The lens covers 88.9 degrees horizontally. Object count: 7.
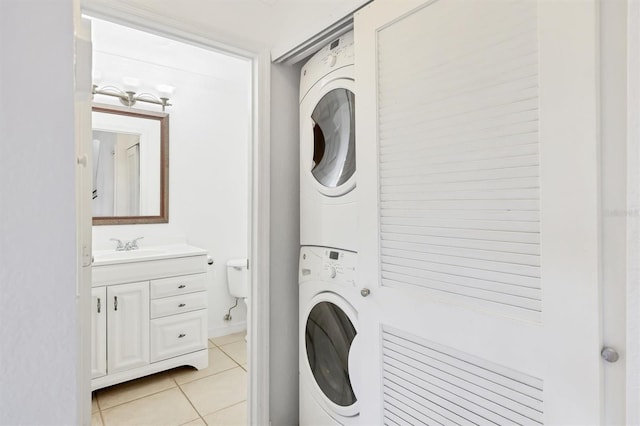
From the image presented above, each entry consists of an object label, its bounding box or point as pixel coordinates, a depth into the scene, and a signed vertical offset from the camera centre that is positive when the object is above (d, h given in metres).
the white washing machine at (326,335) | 1.38 -0.56
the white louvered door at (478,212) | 0.70 +0.01
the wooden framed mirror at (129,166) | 2.57 +0.41
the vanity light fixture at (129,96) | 2.54 +0.97
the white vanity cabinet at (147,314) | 2.09 -0.69
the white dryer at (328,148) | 1.38 +0.31
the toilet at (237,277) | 3.06 -0.59
